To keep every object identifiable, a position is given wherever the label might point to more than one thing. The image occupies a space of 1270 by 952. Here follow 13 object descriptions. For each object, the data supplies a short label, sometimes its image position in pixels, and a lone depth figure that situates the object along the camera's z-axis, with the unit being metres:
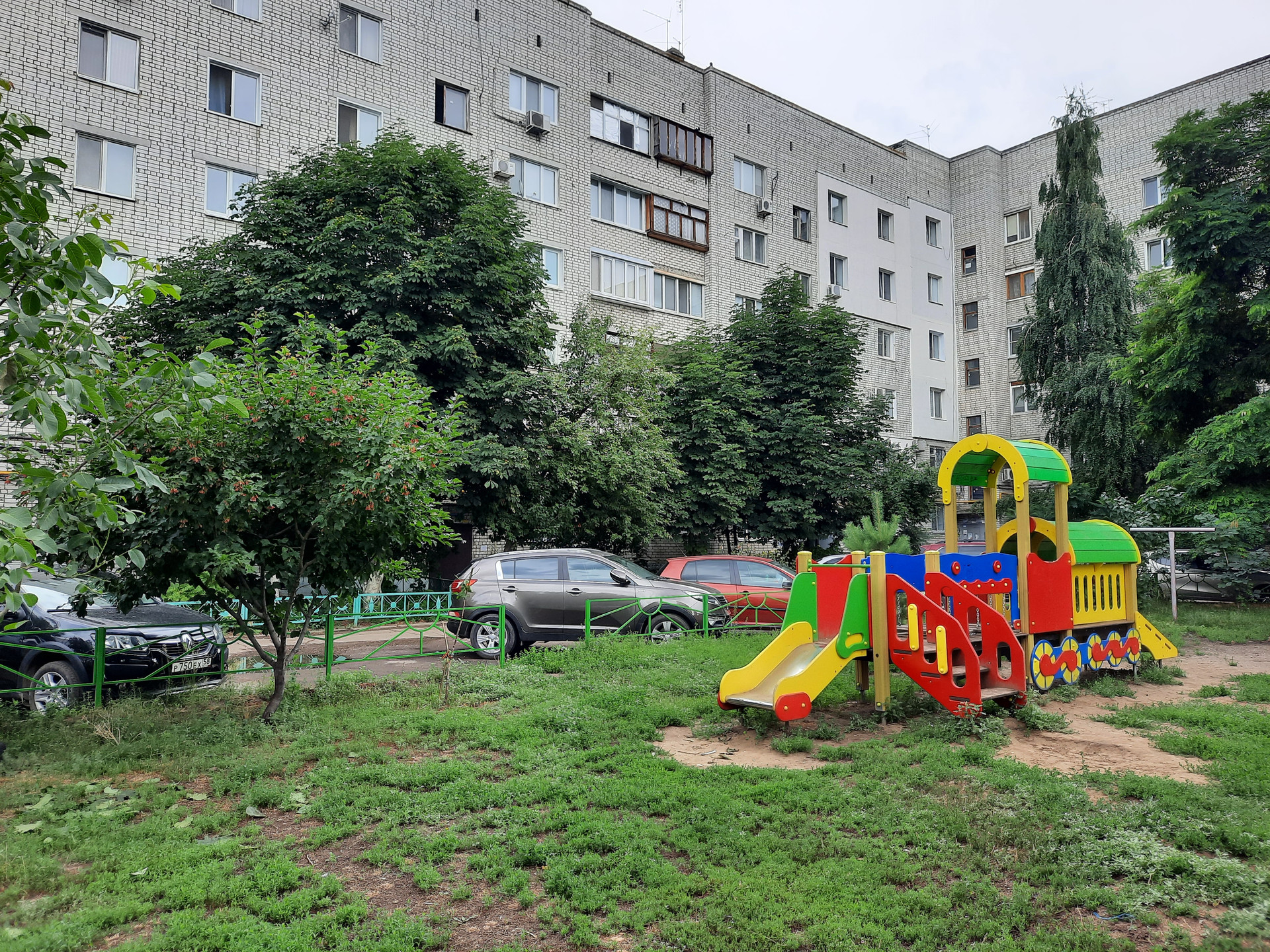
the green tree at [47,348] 2.71
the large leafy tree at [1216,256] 19.69
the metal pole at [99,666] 8.50
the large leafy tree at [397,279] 16.91
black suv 8.66
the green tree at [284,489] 7.55
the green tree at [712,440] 23.47
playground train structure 8.05
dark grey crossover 12.97
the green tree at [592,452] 18.56
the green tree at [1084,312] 28.28
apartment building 19.98
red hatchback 14.38
